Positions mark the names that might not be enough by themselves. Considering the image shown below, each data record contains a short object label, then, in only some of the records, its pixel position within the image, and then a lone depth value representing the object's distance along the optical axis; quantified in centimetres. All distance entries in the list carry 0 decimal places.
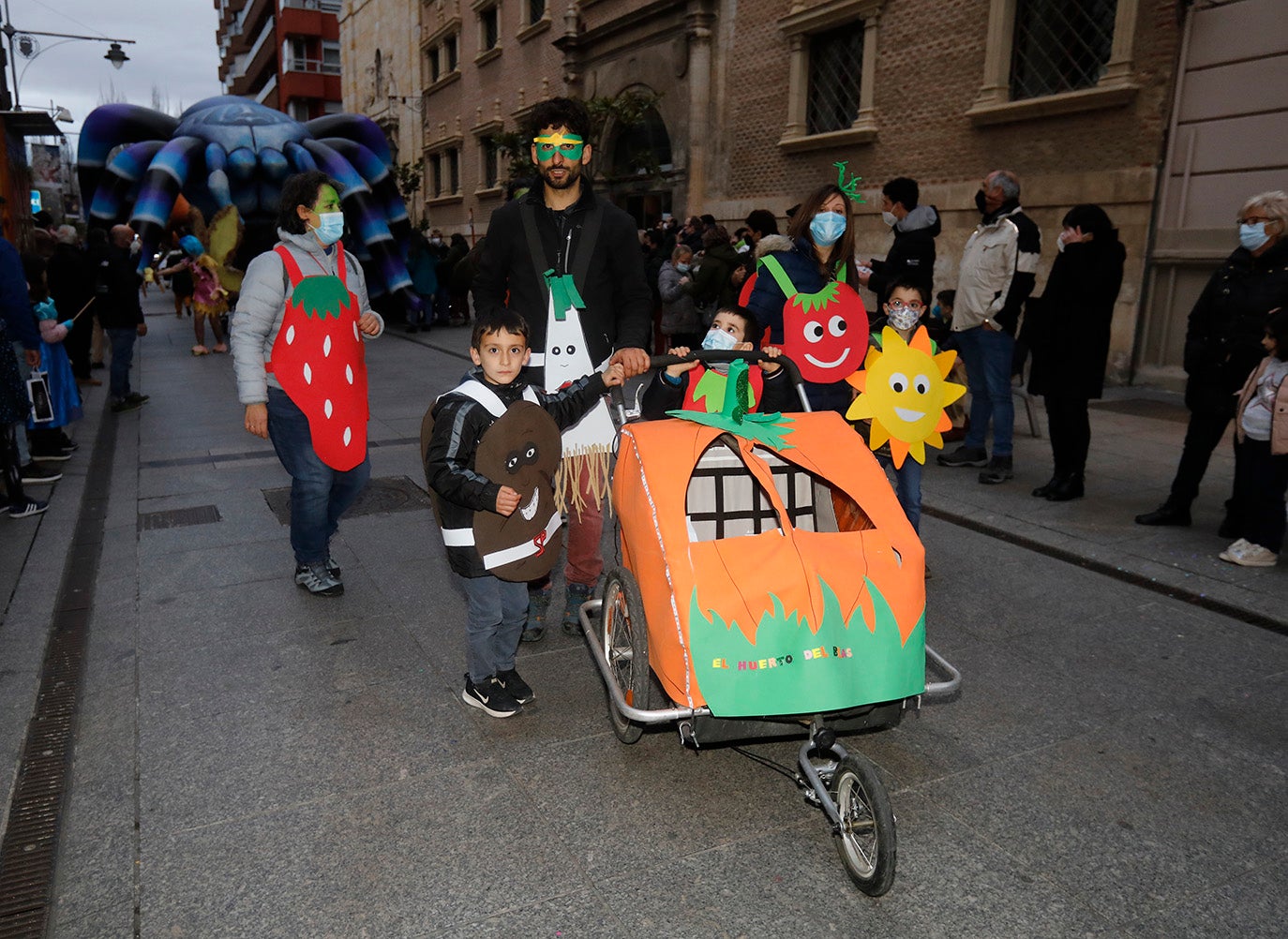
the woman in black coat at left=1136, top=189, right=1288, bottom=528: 530
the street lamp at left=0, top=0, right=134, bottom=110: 2638
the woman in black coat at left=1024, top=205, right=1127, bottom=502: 648
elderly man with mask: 712
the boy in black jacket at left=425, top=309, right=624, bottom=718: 316
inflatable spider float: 1148
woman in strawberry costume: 433
